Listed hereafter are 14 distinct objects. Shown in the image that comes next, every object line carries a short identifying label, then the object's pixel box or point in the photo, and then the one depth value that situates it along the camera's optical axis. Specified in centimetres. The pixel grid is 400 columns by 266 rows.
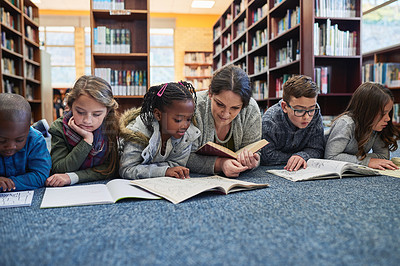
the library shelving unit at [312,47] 293
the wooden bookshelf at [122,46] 322
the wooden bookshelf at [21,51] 450
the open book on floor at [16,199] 102
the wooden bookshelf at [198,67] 766
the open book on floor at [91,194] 104
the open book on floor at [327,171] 143
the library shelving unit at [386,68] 371
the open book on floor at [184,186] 109
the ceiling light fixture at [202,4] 716
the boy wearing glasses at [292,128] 177
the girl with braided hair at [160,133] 134
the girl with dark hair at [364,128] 173
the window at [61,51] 772
